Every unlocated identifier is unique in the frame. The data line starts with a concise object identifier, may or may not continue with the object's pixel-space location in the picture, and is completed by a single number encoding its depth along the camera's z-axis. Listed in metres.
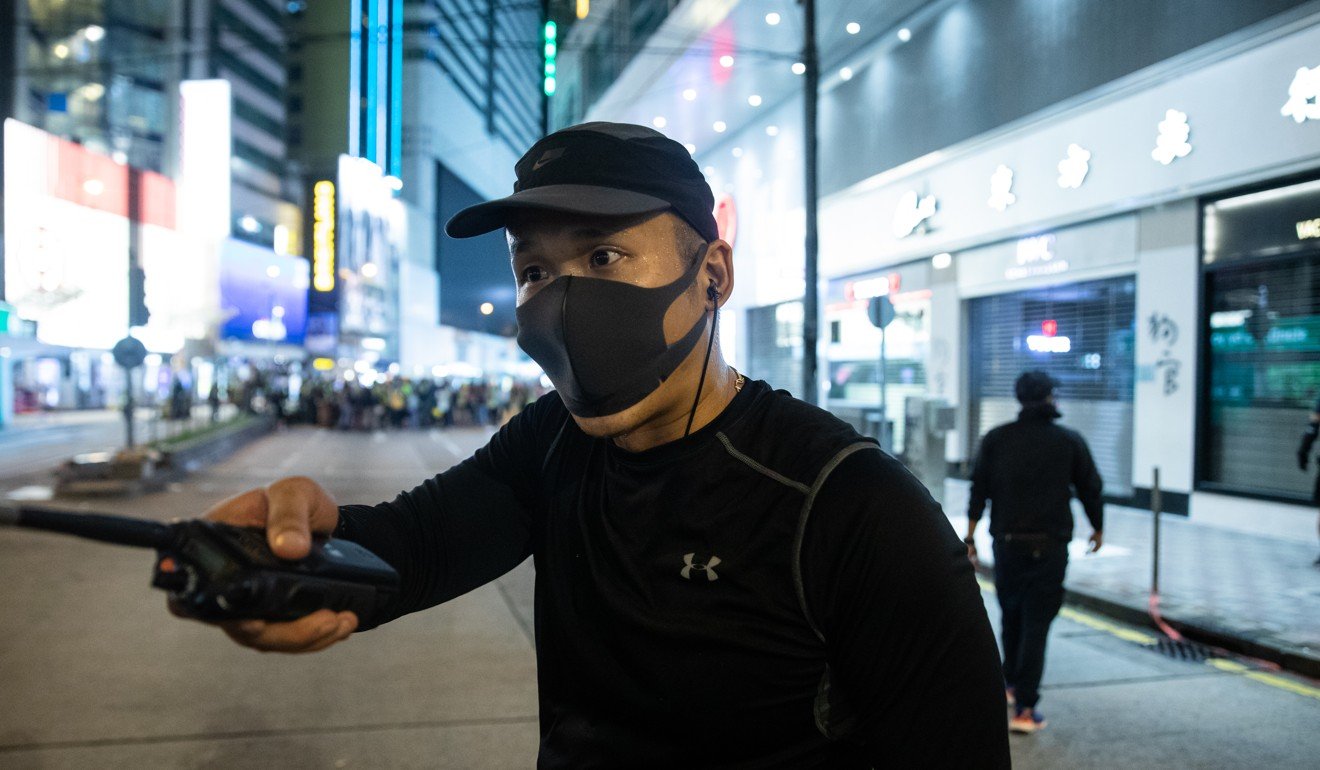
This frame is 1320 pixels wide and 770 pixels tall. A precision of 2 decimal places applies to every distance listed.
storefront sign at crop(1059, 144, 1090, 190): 12.09
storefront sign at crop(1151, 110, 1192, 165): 10.65
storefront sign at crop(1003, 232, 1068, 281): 13.05
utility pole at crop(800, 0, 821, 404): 11.40
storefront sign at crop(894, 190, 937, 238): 15.22
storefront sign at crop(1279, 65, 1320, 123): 9.05
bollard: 7.16
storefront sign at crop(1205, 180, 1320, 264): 9.59
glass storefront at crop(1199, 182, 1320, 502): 9.76
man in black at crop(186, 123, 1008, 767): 1.16
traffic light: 21.42
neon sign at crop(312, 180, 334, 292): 49.56
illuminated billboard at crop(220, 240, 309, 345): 46.03
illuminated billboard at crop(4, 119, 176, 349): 25.48
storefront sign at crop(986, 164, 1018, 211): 13.44
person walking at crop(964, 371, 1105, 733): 4.80
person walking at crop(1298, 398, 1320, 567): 8.56
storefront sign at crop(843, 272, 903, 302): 16.62
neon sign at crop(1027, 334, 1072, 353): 13.27
